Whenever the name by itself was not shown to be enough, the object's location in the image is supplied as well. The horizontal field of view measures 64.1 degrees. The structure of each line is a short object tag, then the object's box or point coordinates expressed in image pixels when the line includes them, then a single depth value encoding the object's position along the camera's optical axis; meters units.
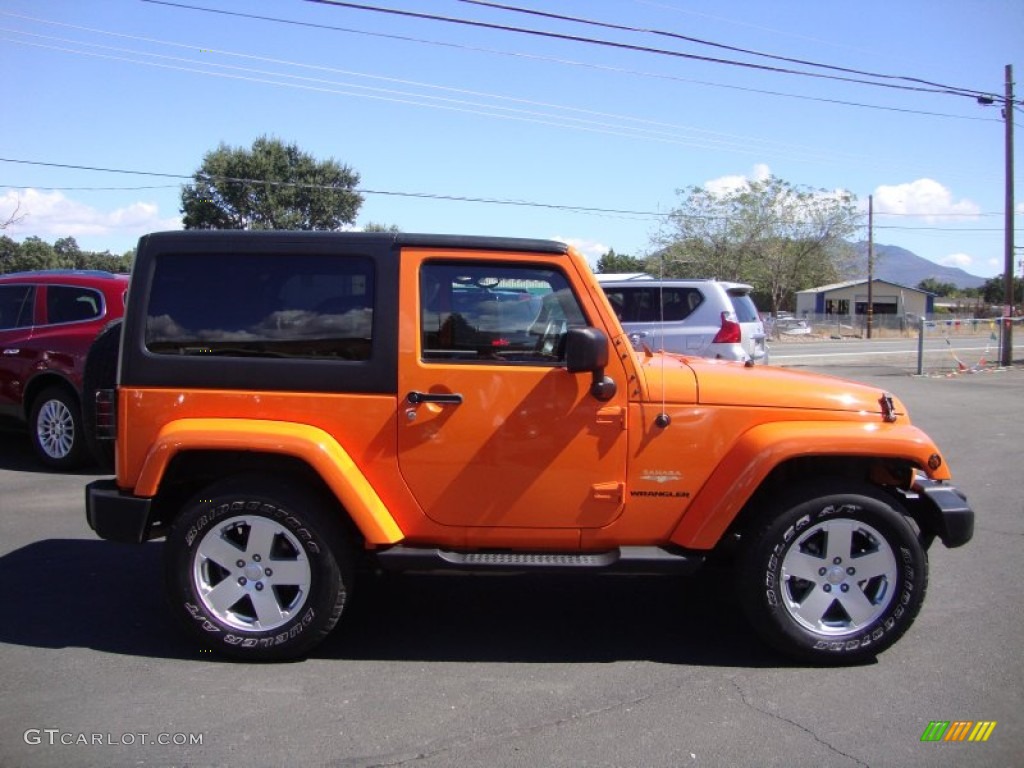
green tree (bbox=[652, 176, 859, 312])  40.31
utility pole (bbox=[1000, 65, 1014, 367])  22.22
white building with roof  66.81
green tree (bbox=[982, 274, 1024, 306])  75.19
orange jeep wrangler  3.79
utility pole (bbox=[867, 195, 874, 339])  48.41
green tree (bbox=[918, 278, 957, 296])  115.88
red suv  7.92
